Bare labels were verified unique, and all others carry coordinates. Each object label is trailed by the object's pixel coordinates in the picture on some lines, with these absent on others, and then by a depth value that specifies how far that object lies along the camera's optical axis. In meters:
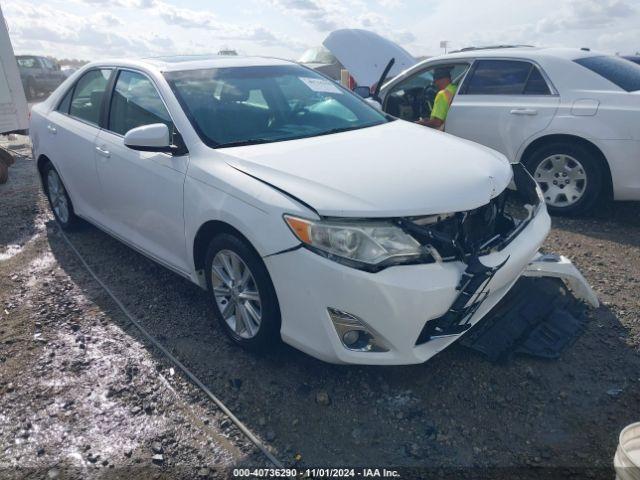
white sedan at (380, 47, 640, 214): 4.75
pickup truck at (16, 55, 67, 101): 18.67
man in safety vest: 6.02
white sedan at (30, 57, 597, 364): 2.42
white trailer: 8.87
